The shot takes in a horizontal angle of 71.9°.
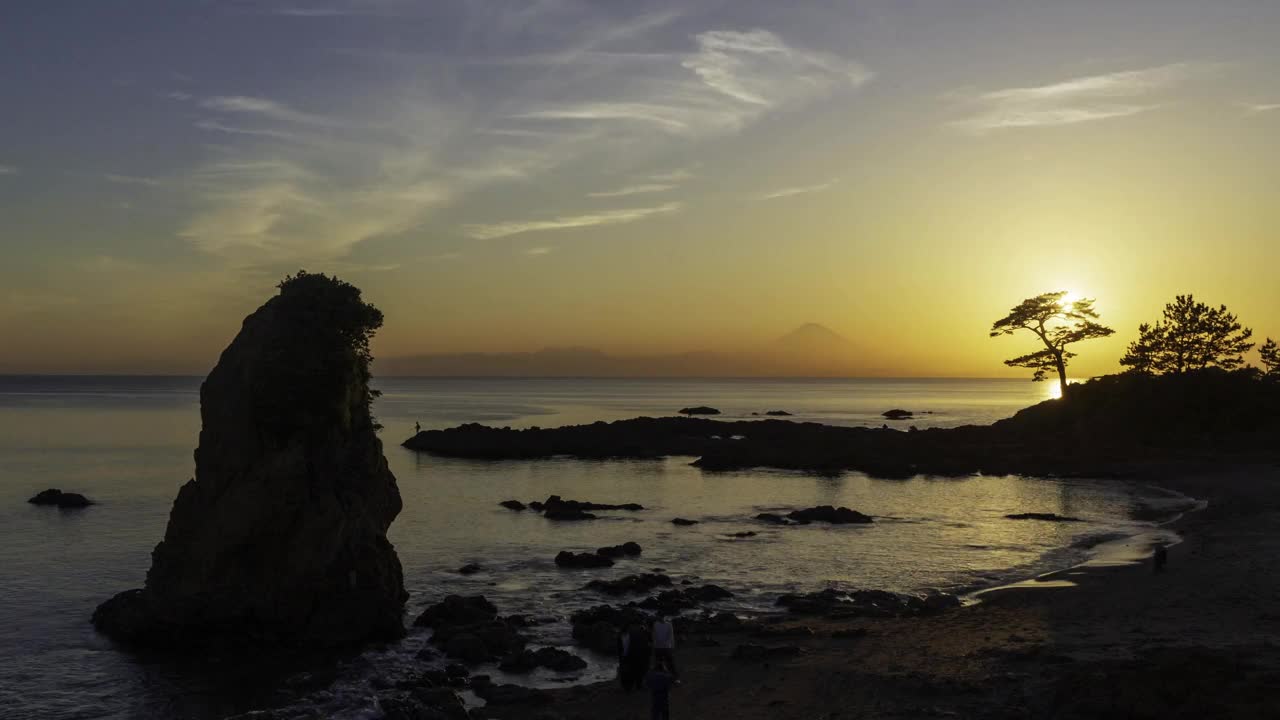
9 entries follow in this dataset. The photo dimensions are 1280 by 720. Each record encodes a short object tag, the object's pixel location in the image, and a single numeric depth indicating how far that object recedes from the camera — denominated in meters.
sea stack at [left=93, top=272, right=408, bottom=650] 27.47
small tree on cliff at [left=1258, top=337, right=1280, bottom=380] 97.56
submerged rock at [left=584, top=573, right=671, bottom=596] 33.56
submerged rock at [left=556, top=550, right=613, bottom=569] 38.91
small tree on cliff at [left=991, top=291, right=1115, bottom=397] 86.00
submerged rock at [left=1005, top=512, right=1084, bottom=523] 49.88
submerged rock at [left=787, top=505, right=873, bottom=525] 51.16
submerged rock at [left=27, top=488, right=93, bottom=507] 53.45
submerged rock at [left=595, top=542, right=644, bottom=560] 40.66
